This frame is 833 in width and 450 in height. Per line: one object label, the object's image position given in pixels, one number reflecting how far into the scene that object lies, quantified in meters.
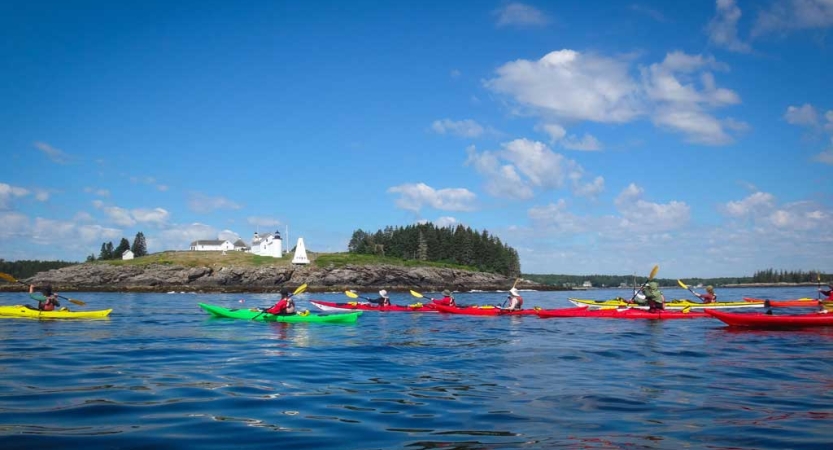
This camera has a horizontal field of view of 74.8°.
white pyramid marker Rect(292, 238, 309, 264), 120.11
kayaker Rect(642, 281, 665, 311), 29.23
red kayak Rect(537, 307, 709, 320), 29.14
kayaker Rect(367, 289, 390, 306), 37.33
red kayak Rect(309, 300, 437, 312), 37.30
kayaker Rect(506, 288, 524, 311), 32.22
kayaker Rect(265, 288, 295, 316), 26.78
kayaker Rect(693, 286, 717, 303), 35.19
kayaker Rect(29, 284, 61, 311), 27.22
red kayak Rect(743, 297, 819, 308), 39.47
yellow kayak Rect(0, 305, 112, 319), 27.00
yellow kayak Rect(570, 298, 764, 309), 33.00
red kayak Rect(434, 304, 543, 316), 32.03
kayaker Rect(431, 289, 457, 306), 37.03
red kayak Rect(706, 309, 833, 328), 22.53
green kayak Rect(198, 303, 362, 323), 26.91
